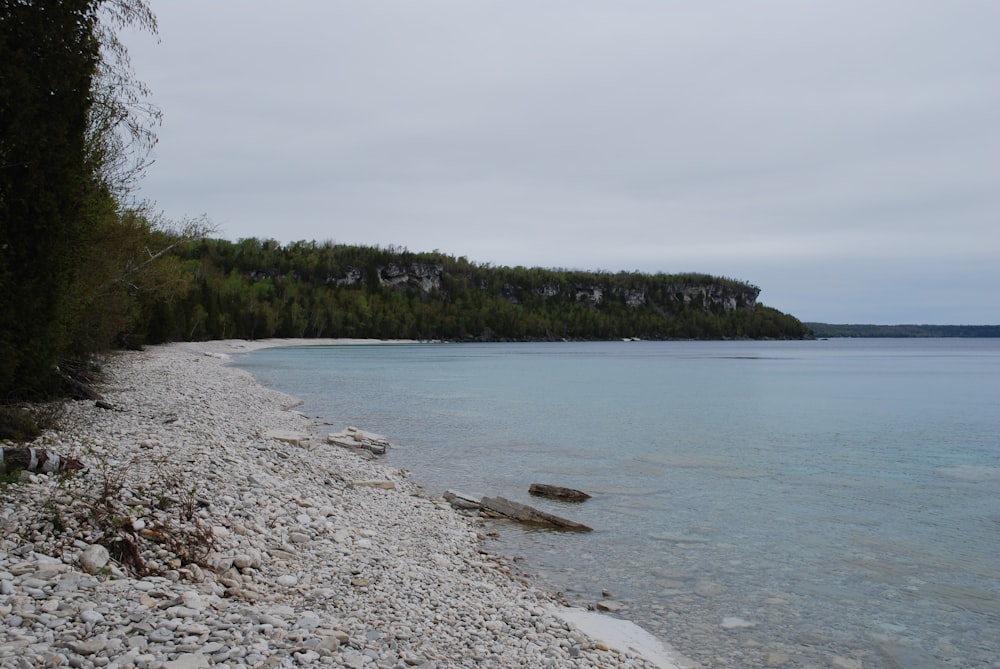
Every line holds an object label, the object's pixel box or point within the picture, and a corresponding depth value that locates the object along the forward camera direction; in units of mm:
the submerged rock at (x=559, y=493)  14648
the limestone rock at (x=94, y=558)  6227
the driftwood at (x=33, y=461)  8188
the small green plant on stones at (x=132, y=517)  6758
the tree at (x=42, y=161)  10750
